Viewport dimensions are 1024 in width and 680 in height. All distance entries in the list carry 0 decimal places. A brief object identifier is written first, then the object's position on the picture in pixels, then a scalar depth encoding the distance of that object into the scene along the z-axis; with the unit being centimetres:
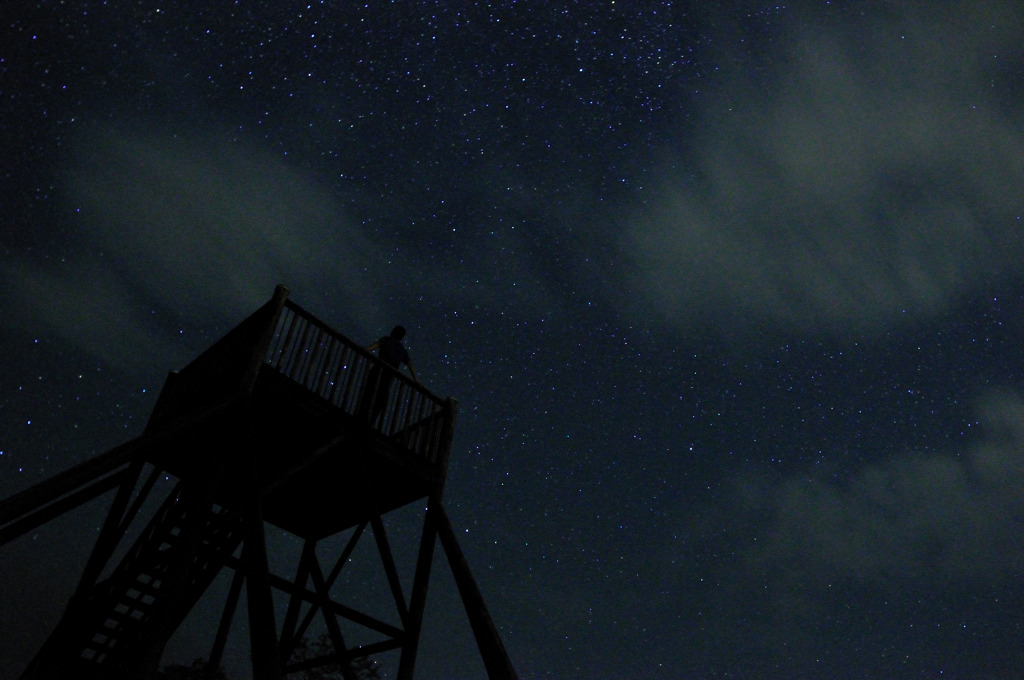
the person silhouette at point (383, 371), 822
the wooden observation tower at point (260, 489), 650
